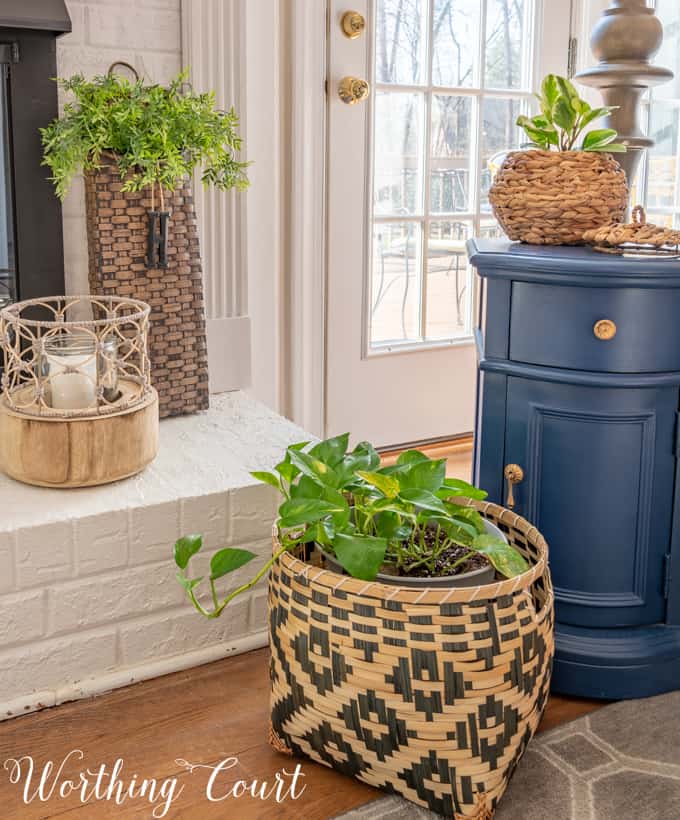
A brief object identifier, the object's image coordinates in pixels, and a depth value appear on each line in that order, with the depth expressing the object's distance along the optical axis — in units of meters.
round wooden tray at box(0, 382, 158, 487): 1.46
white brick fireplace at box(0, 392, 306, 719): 1.42
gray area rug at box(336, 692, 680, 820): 1.24
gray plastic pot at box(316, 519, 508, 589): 1.22
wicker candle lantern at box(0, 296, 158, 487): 1.47
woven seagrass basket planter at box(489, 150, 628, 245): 1.55
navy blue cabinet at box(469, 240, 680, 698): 1.43
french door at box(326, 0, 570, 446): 2.47
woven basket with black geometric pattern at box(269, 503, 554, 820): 1.16
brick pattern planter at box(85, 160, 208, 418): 1.73
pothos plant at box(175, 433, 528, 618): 1.21
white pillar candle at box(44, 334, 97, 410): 1.50
